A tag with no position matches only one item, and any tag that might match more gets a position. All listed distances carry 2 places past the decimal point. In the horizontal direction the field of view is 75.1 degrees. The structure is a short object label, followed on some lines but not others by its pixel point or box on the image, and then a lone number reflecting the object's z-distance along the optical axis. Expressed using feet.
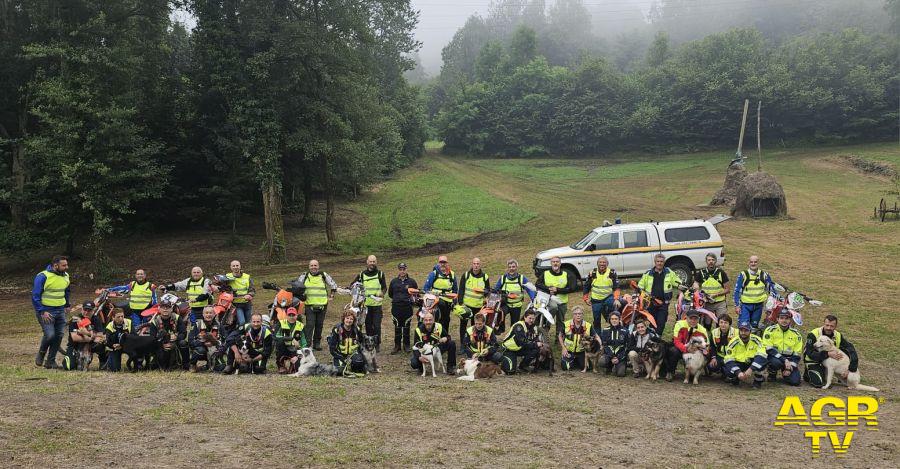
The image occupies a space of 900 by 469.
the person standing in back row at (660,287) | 40.81
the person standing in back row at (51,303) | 36.45
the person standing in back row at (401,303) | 41.29
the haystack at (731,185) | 113.50
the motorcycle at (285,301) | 36.58
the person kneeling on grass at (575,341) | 36.81
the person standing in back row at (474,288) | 40.11
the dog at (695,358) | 34.22
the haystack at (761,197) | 98.89
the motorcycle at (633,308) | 37.93
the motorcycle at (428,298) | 37.74
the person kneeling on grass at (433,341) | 35.96
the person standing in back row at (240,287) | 41.37
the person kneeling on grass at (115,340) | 35.73
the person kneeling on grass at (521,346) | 36.40
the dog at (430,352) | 35.94
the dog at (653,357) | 35.17
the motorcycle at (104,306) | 36.96
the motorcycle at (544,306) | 38.17
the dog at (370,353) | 36.24
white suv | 58.23
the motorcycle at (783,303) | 36.34
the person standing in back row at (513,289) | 39.81
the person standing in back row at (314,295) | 41.70
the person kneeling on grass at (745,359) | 33.40
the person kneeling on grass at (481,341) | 36.14
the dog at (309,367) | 35.09
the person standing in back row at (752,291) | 40.68
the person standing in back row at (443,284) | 40.93
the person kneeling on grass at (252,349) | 35.58
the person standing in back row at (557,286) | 40.40
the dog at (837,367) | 32.86
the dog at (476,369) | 35.32
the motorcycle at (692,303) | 37.60
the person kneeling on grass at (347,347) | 35.78
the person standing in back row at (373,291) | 40.75
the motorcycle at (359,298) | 39.40
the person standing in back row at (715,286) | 41.60
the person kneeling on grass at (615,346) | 36.06
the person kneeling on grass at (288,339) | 36.17
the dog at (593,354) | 36.81
